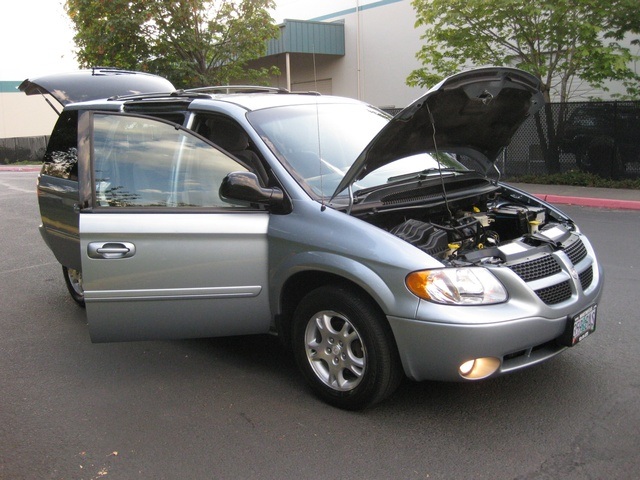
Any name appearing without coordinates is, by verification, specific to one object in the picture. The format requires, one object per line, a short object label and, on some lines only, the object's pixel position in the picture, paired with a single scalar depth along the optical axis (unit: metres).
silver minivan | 3.30
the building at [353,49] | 22.33
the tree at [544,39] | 13.61
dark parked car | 14.07
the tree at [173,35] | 16.98
